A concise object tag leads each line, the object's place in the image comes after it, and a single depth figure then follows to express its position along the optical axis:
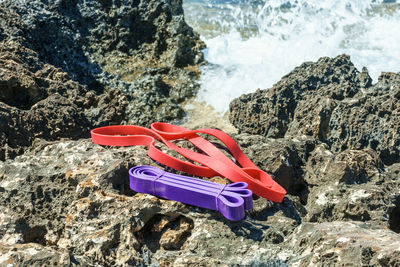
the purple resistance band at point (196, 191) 2.09
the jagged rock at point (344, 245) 1.68
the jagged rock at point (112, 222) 1.97
